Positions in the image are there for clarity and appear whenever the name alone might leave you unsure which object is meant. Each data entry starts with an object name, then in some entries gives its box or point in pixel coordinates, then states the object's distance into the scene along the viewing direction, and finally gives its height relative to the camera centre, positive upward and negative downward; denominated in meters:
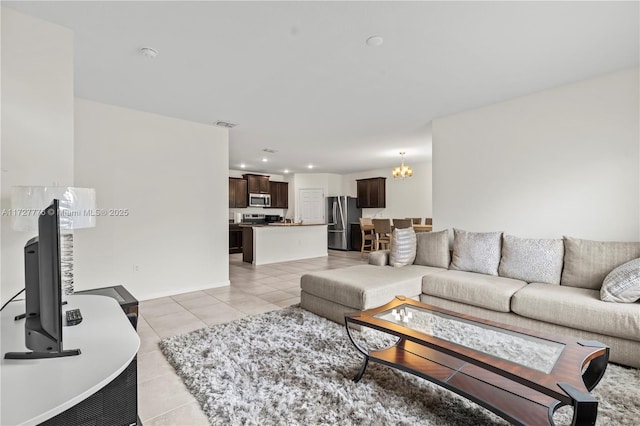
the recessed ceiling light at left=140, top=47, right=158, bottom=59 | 2.39 +1.31
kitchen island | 6.49 -0.70
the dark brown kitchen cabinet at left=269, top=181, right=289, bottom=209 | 9.52 +0.59
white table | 0.70 -0.45
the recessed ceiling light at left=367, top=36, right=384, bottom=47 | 2.24 +1.31
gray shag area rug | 1.64 -1.12
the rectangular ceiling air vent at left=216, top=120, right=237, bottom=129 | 4.31 +1.31
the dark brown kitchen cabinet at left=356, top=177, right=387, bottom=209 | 8.88 +0.60
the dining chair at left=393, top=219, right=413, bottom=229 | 6.37 -0.24
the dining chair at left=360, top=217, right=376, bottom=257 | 8.21 -0.61
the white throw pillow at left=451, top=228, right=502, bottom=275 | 3.30 -0.46
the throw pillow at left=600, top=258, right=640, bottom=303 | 2.23 -0.56
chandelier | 6.69 +0.92
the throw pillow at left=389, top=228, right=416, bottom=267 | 3.76 -0.46
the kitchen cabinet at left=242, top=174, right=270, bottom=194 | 8.80 +0.88
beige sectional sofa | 2.24 -0.70
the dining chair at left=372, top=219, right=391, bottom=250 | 7.32 -0.46
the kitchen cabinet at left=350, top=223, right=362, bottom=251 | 9.01 -0.75
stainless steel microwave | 8.85 +0.38
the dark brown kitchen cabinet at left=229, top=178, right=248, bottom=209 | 8.44 +0.56
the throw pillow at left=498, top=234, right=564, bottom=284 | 2.92 -0.49
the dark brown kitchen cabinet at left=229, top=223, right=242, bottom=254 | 8.14 -0.71
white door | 9.84 +0.24
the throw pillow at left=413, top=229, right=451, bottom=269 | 3.67 -0.47
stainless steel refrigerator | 9.10 -0.21
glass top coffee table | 1.32 -0.74
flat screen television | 0.92 -0.26
